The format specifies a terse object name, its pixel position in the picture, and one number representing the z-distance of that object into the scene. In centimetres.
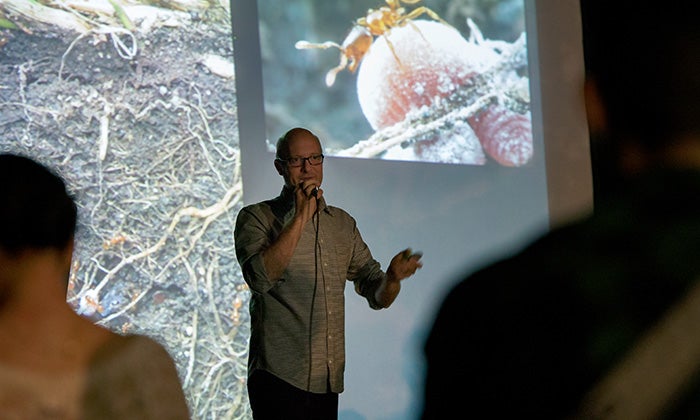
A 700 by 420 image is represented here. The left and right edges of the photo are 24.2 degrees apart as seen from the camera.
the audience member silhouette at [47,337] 429
